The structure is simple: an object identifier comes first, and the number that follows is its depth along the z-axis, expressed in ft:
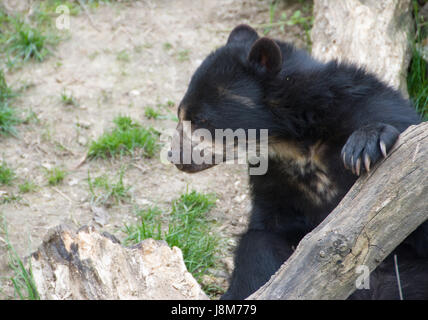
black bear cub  13.19
